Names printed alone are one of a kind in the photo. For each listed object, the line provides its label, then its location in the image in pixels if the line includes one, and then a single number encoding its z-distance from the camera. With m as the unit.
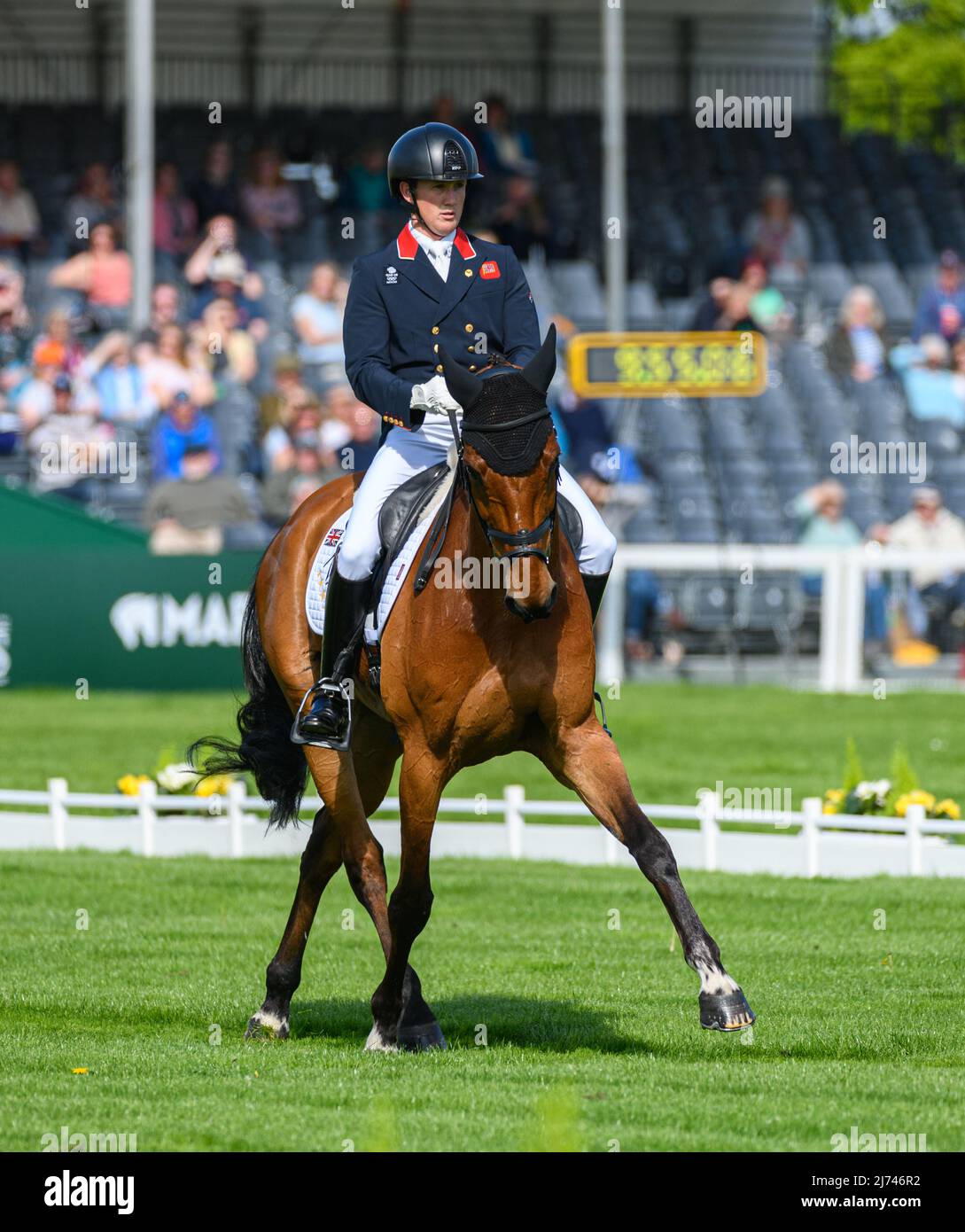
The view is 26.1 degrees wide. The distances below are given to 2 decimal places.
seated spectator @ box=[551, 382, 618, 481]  22.84
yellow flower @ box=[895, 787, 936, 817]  13.09
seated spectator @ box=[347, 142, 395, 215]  28.05
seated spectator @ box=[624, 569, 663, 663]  22.44
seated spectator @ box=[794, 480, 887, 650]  23.14
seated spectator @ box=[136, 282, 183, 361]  22.61
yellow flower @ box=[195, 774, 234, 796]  14.39
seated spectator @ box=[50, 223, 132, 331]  24.83
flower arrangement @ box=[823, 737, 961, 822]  13.24
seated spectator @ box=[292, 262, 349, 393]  24.55
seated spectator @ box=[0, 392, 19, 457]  22.44
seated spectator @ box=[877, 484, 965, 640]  22.28
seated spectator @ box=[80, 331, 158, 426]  22.47
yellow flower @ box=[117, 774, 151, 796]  14.59
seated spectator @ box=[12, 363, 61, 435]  22.42
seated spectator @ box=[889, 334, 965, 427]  26.25
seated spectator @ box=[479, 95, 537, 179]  28.97
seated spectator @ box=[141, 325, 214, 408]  22.44
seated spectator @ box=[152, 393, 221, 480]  21.69
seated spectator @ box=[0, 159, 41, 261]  26.20
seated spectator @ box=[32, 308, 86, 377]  22.95
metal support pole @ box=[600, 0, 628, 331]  24.05
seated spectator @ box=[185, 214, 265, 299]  25.02
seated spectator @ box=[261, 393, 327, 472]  22.27
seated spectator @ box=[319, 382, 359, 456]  22.38
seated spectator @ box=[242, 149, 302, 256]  27.83
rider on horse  8.07
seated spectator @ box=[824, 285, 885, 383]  26.80
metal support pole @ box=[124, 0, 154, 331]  23.08
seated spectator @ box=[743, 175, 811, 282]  28.52
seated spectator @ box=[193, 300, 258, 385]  23.58
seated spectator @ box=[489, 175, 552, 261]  27.92
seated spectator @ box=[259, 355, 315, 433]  22.50
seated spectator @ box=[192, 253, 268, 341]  24.73
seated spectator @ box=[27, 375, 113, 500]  22.08
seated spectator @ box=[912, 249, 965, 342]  26.95
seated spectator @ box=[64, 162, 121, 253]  26.53
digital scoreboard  23.45
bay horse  7.04
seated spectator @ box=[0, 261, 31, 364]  23.61
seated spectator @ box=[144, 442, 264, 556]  21.28
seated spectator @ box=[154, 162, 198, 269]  26.62
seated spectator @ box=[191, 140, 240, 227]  27.33
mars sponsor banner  20.73
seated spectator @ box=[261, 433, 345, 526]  21.80
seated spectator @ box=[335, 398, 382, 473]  18.20
